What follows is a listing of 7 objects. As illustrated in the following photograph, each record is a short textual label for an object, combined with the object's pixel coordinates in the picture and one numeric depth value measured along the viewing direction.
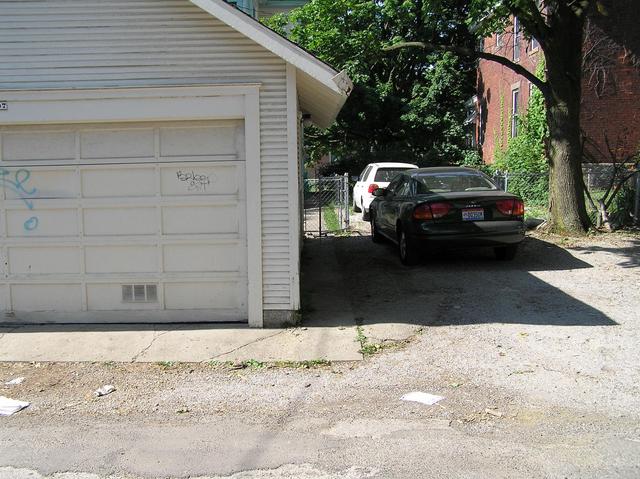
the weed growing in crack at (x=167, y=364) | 6.01
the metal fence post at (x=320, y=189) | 13.82
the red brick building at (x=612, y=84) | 18.39
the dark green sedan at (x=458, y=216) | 9.61
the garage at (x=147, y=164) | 6.80
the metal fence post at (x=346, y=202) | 15.05
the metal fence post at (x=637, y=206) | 13.16
